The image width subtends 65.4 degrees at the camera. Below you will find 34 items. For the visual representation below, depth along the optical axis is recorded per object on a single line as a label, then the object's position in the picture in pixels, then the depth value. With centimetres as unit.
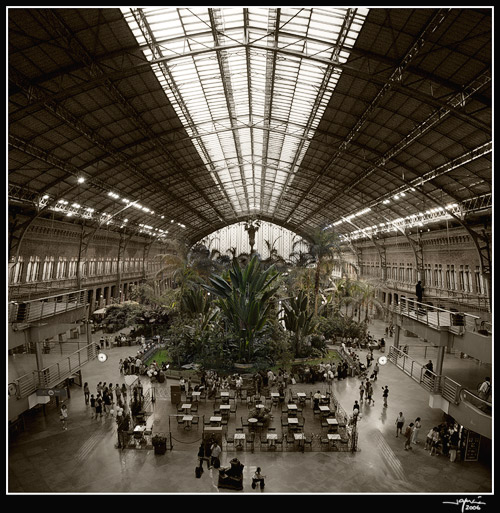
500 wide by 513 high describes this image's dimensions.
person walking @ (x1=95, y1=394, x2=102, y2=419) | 1799
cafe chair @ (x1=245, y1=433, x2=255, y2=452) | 1509
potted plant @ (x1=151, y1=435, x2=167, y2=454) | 1467
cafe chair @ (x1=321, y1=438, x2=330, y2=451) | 1532
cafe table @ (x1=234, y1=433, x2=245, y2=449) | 1513
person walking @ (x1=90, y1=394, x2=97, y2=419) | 1840
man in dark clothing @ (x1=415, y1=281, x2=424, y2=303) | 3170
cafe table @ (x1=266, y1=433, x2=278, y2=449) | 1510
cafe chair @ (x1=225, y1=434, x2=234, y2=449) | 1518
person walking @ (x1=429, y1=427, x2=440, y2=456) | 1499
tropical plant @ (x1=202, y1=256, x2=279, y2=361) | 2584
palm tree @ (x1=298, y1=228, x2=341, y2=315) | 3275
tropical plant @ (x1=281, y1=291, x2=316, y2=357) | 2942
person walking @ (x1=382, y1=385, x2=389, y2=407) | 1984
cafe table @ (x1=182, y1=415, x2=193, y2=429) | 1719
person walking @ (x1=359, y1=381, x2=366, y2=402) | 2034
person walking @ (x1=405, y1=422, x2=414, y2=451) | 1533
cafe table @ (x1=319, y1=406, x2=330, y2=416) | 1823
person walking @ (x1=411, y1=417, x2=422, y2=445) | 1560
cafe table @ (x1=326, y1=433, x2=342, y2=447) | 1520
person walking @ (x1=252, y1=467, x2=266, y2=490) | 1223
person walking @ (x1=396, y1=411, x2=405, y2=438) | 1647
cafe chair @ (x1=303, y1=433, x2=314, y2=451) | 1525
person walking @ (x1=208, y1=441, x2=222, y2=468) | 1359
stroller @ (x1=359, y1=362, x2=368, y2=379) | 2446
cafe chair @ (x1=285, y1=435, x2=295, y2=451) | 1528
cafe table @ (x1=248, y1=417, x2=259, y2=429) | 1669
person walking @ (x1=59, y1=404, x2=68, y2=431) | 1683
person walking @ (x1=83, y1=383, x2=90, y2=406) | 1922
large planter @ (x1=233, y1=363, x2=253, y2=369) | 2544
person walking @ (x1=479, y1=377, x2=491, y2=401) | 1391
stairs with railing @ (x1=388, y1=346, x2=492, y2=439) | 1196
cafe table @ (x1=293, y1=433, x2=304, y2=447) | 1508
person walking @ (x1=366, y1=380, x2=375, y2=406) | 2015
